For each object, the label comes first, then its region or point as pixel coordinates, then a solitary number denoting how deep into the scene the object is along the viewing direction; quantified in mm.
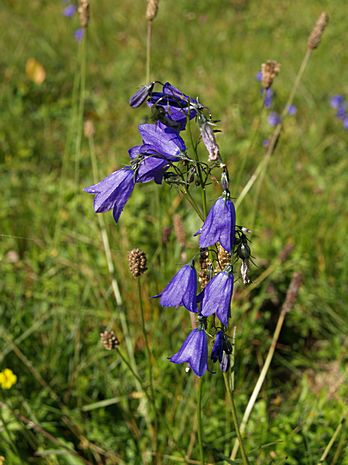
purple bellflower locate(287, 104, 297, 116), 880
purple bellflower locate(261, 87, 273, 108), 686
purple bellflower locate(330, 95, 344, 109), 924
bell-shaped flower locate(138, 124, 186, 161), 270
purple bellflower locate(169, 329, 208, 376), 281
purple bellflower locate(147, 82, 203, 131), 274
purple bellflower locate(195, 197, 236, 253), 262
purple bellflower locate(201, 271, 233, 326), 268
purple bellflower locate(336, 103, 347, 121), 892
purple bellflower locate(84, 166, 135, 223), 278
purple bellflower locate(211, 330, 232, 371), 281
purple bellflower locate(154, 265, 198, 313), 281
